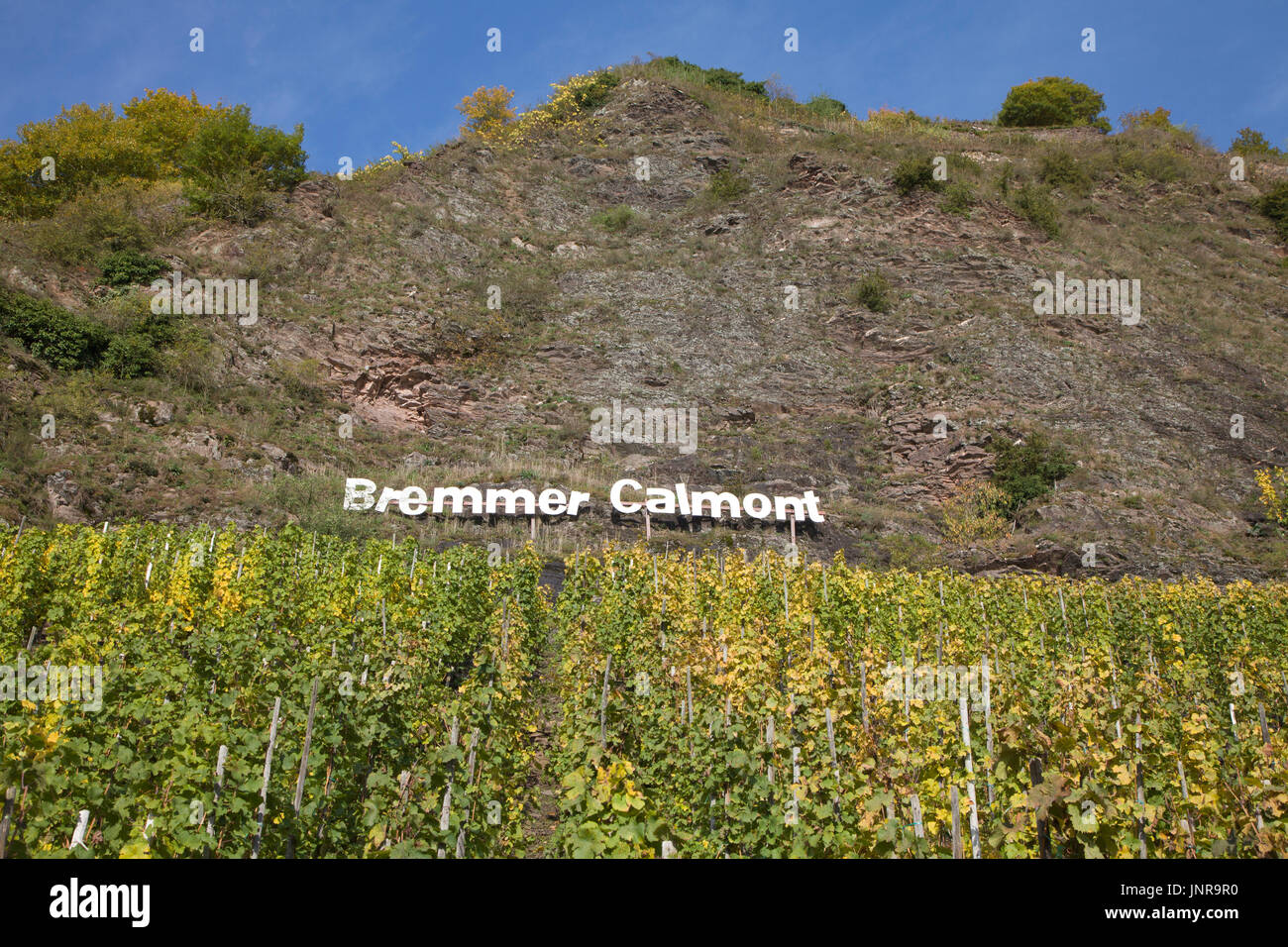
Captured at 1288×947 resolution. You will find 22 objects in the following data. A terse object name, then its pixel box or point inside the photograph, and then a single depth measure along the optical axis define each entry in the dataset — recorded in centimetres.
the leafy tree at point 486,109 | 5728
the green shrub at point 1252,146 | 6022
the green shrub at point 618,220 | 5006
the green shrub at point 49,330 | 2581
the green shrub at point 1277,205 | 5175
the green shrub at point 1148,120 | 6512
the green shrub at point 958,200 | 4688
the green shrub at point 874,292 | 4166
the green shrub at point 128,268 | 3177
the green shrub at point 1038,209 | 4684
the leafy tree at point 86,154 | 4228
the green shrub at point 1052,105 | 6656
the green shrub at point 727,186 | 5184
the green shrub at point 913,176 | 4784
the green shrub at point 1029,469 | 2955
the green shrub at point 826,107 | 6431
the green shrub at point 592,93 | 6116
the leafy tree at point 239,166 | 3909
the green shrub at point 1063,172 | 5216
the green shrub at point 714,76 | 6562
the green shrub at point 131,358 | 2737
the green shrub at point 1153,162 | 5500
